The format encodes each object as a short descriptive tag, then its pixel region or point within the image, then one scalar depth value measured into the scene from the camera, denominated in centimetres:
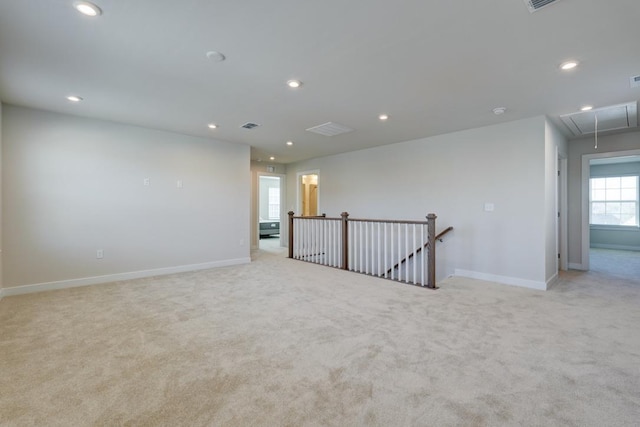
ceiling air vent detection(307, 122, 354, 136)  462
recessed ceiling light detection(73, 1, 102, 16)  191
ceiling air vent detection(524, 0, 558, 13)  187
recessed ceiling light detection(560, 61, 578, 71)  266
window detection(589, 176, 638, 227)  781
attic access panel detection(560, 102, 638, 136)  388
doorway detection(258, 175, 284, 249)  1166
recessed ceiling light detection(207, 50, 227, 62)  250
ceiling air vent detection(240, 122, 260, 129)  462
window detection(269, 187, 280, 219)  1283
